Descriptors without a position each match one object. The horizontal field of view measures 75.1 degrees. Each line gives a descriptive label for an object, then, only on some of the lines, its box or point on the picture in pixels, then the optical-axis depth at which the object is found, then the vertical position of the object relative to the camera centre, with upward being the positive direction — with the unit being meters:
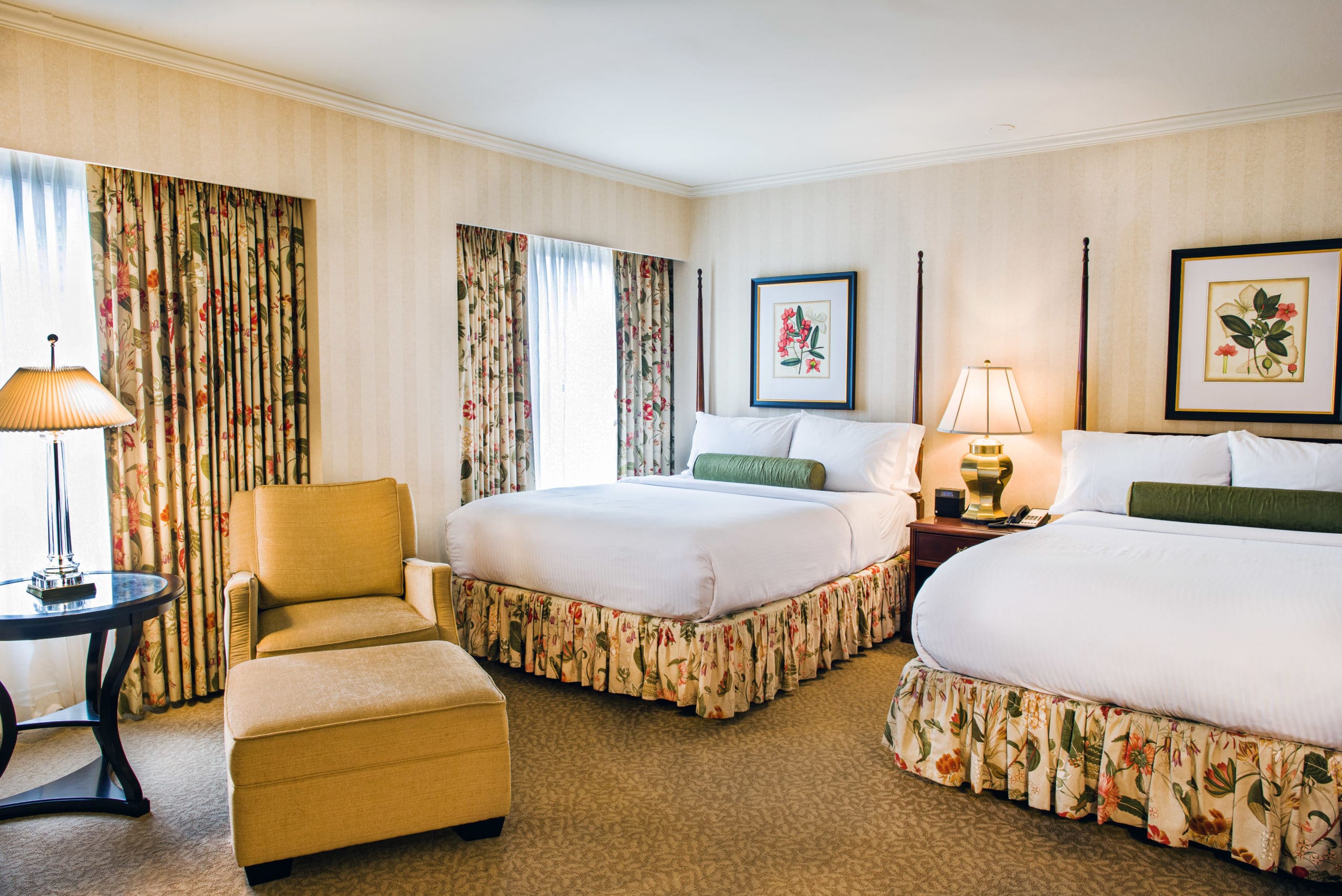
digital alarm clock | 4.41 -0.57
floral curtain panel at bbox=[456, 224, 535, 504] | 4.66 +0.15
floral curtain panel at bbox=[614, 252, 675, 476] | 5.66 +0.17
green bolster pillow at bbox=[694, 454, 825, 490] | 4.64 -0.45
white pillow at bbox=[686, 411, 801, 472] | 5.09 -0.27
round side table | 2.49 -0.87
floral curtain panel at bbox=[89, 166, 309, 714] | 3.40 +0.08
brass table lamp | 4.38 -0.18
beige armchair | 3.01 -0.68
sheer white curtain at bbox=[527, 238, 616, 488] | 5.14 +0.18
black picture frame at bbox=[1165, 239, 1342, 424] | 3.90 +0.21
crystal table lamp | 2.67 -0.07
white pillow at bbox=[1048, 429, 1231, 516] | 3.77 -0.34
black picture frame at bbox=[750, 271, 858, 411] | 5.21 +0.30
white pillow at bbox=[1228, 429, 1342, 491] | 3.49 -0.31
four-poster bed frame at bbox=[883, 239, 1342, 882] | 2.24 -1.06
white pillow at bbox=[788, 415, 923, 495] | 4.63 -0.35
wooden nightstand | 4.15 -0.73
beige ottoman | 2.24 -0.97
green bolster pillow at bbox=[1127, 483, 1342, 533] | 3.33 -0.47
